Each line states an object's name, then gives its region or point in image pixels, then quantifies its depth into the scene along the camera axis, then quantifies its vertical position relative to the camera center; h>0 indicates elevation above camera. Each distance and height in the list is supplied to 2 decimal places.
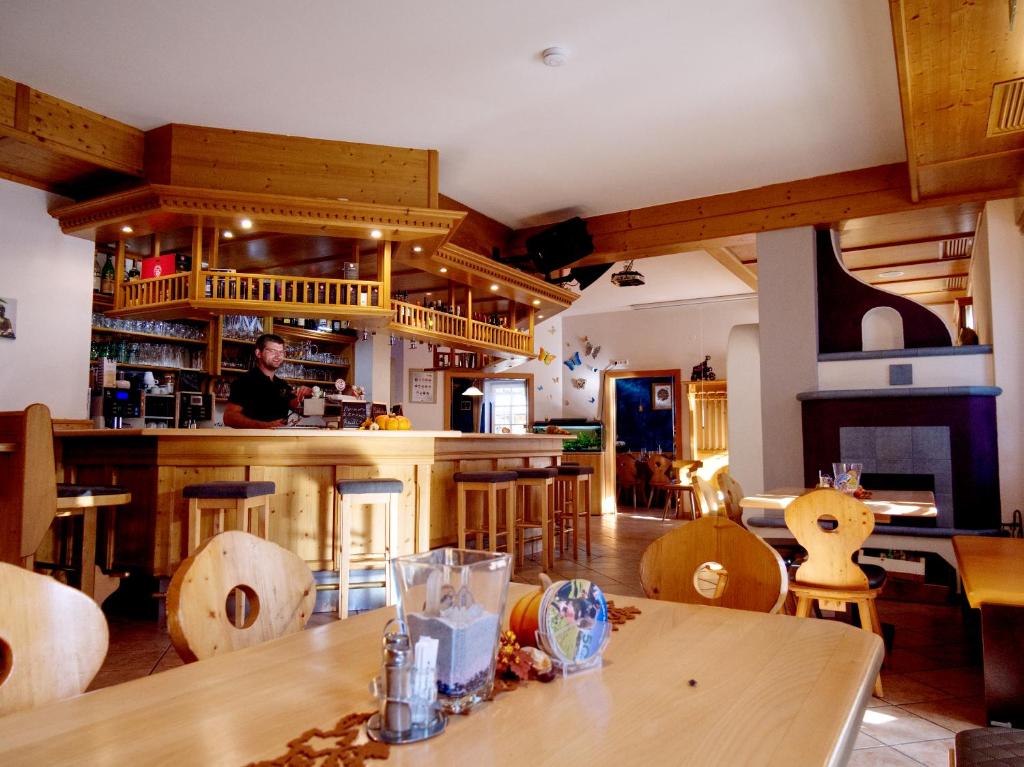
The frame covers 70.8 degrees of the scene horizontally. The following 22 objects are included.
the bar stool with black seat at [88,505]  3.68 -0.35
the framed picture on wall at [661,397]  12.23 +0.65
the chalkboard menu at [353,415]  5.75 +0.17
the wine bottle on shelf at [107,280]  6.39 +1.40
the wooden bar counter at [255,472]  4.47 -0.23
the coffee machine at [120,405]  6.38 +0.28
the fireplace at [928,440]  5.37 -0.04
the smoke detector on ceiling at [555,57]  4.15 +2.20
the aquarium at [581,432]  11.76 +0.06
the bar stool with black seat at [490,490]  5.33 -0.42
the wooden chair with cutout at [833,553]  3.14 -0.53
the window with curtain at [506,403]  12.98 +0.59
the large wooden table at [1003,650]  2.13 -0.65
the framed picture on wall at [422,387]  11.93 +0.81
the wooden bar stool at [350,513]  4.34 -0.48
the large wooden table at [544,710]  0.83 -0.37
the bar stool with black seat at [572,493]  6.77 -0.57
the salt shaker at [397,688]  0.88 -0.31
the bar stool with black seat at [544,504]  6.07 -0.58
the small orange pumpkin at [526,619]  1.22 -0.32
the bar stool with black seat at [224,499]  4.00 -0.35
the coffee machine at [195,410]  7.12 +0.26
